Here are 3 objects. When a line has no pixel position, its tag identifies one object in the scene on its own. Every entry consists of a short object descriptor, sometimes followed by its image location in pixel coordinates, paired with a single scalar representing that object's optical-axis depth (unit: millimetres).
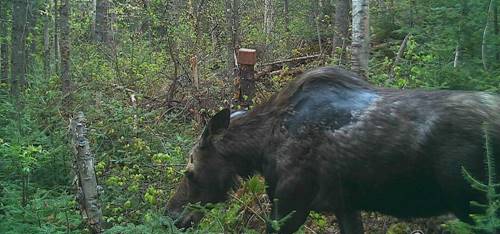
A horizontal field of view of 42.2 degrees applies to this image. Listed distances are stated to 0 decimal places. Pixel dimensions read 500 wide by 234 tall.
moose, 5289
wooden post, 11250
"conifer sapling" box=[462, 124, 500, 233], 3843
